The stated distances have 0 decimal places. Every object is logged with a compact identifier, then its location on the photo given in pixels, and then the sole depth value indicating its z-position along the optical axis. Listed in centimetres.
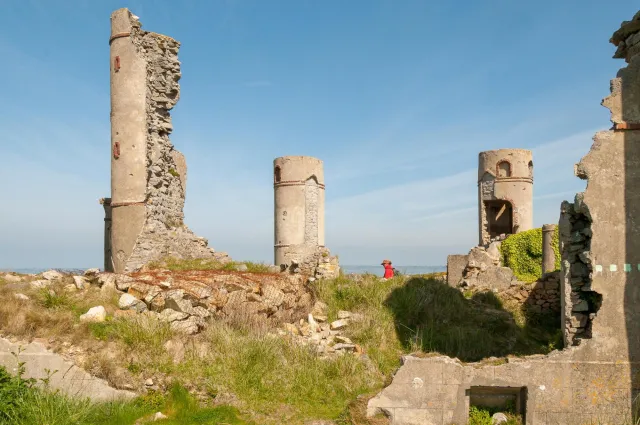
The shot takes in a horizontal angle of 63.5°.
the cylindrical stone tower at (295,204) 2123
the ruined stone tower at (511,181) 2202
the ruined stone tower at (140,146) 1270
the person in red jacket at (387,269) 1382
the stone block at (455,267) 1386
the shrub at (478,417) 658
